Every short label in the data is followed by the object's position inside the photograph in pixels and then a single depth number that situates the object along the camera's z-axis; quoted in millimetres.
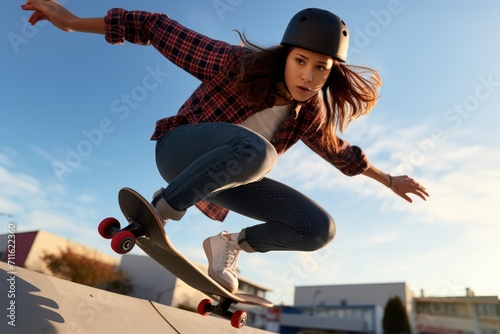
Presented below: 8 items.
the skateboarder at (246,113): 1952
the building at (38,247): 23062
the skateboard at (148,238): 1807
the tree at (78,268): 22844
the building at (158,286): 30688
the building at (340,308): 30078
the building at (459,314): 30531
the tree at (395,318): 25562
